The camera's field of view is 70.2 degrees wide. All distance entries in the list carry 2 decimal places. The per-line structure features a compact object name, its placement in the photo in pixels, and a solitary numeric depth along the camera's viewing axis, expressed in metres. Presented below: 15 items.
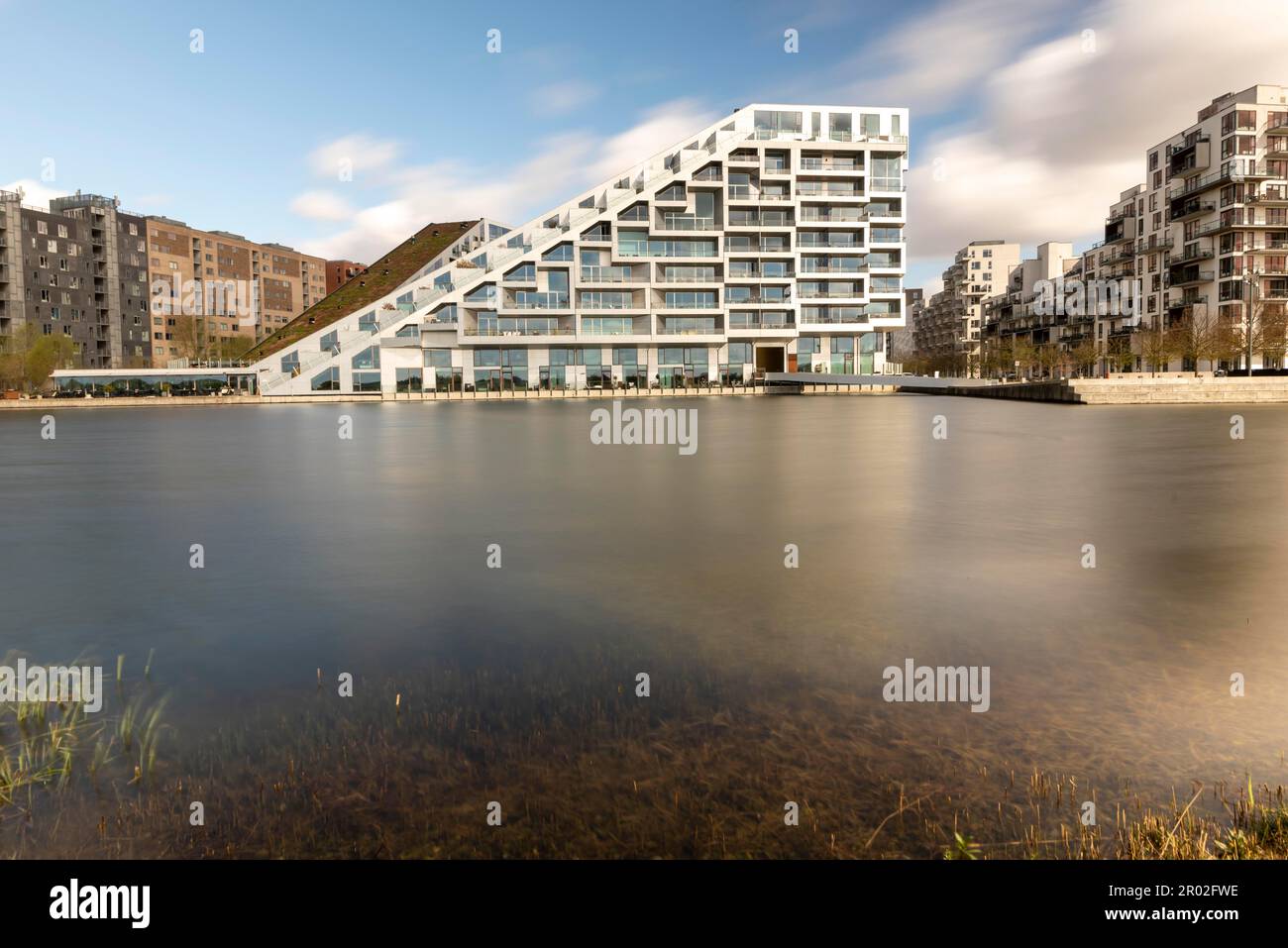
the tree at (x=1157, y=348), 80.42
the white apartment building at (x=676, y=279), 86.00
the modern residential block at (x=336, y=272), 198.50
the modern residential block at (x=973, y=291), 191.62
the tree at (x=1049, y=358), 117.69
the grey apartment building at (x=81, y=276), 119.44
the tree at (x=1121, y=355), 90.69
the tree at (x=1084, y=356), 103.56
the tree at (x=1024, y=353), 113.50
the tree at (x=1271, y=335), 77.69
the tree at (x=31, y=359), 99.12
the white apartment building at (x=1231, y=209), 95.69
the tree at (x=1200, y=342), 76.44
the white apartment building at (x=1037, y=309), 140.88
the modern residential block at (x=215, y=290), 140.50
